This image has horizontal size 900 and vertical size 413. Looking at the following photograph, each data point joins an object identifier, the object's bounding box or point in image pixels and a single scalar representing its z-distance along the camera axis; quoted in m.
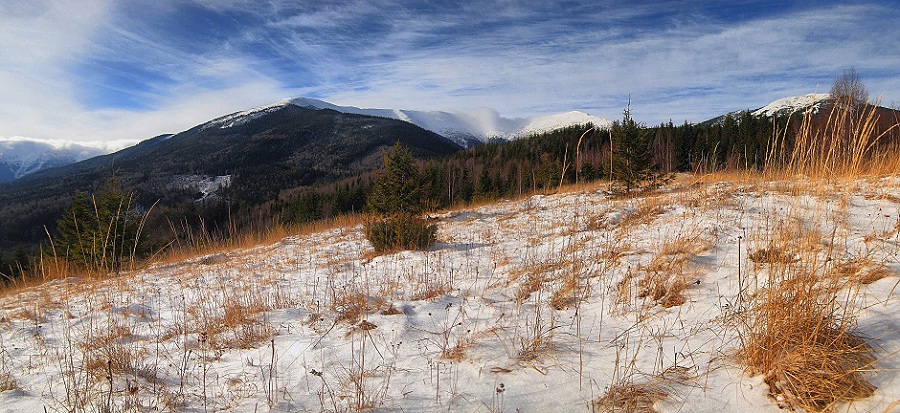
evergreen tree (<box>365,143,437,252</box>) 7.64
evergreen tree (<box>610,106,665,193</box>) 13.02
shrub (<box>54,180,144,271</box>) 11.02
